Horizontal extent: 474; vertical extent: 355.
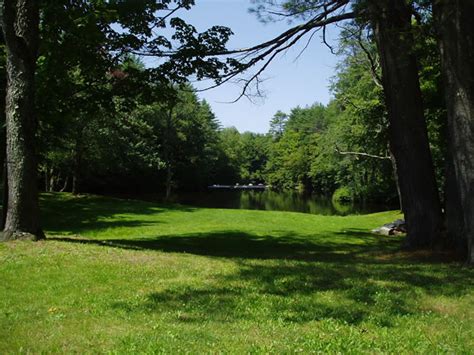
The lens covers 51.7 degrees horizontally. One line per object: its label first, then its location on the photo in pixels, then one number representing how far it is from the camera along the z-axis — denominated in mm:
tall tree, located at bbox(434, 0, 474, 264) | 9531
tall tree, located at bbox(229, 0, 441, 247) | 12344
